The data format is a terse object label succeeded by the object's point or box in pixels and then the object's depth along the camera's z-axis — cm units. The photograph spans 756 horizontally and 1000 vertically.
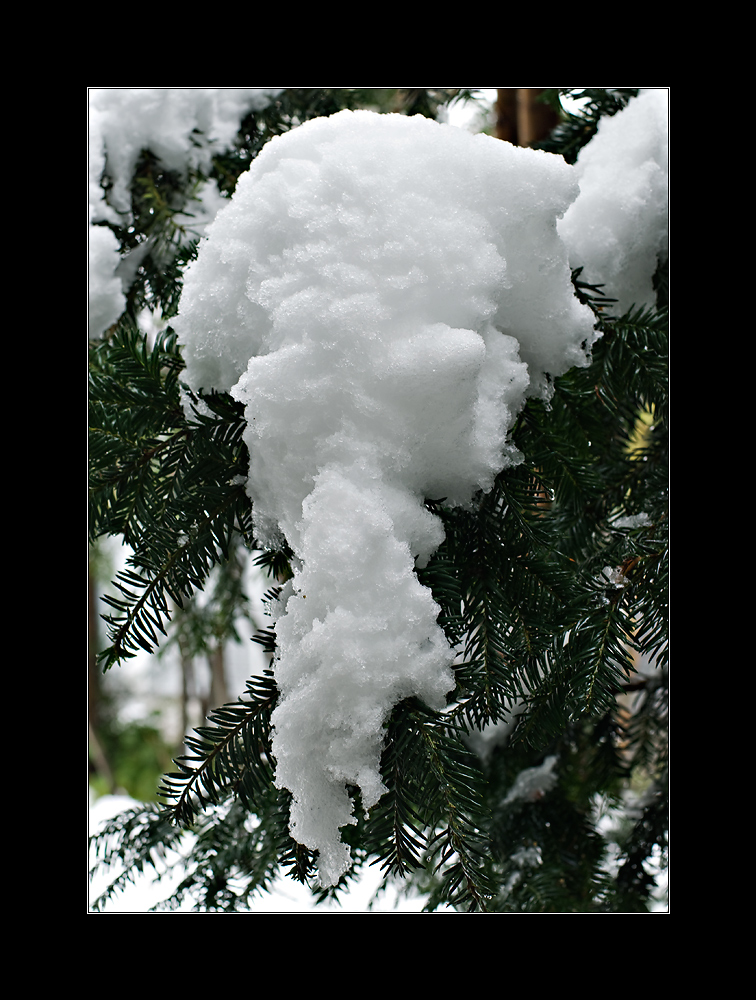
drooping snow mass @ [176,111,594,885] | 40
